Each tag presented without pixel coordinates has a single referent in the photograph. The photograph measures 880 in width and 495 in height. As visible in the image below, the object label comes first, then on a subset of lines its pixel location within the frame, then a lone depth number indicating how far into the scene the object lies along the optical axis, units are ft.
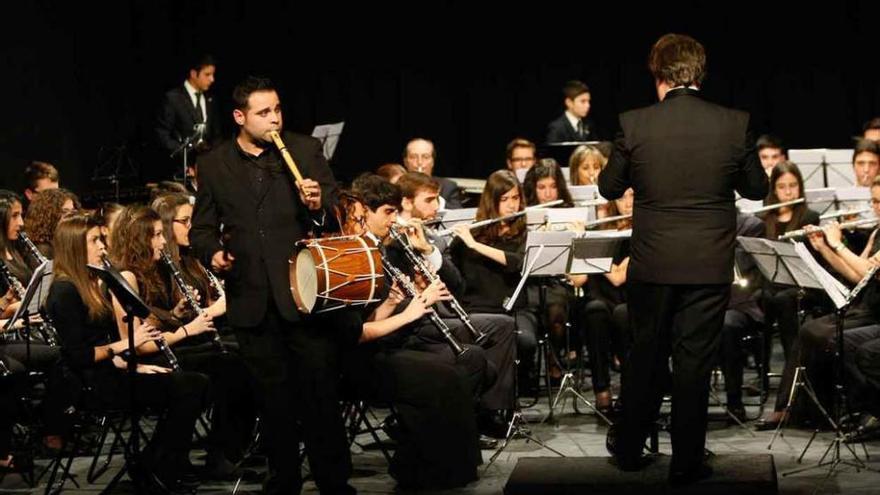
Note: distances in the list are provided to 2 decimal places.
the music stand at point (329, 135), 63.03
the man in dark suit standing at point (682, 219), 29.91
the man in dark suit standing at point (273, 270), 30.76
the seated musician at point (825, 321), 41.78
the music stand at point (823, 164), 56.44
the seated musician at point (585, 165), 54.80
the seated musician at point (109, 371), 35.35
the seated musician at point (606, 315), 46.57
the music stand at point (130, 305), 31.60
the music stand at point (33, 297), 35.41
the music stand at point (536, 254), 42.14
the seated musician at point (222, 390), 38.04
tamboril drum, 29.73
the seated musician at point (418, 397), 35.53
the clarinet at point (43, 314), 42.42
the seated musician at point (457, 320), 42.29
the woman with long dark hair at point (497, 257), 46.01
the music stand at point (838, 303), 36.99
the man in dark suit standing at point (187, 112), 68.64
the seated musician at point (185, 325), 38.01
